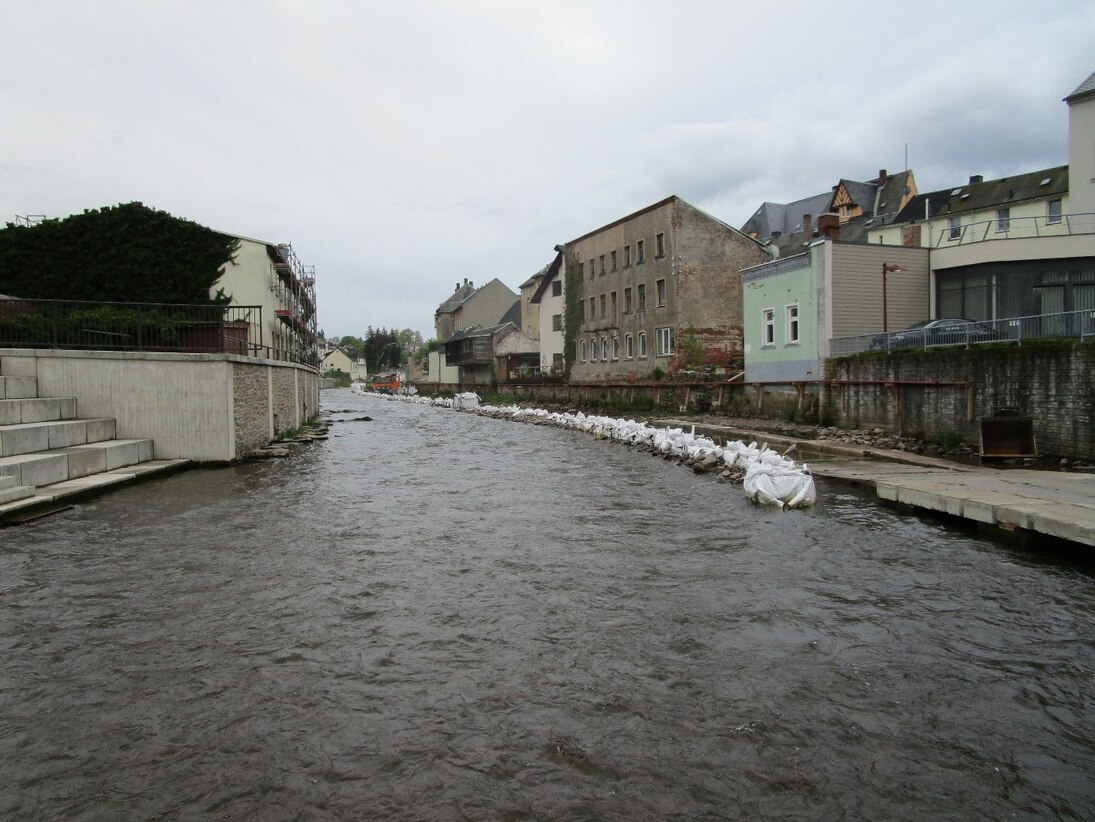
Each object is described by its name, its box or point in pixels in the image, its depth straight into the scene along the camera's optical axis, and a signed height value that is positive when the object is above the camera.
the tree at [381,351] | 150.50 +9.32
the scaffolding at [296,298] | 37.16 +6.30
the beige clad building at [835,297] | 24.89 +3.14
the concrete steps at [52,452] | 10.66 -0.87
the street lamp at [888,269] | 23.50 +3.82
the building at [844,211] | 52.56 +14.45
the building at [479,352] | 66.88 +3.94
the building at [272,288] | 30.58 +5.14
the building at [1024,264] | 23.36 +3.93
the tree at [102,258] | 21.53 +4.32
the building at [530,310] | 68.94 +8.21
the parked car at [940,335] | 18.66 +1.32
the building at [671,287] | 38.94 +5.76
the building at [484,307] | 84.25 +10.18
